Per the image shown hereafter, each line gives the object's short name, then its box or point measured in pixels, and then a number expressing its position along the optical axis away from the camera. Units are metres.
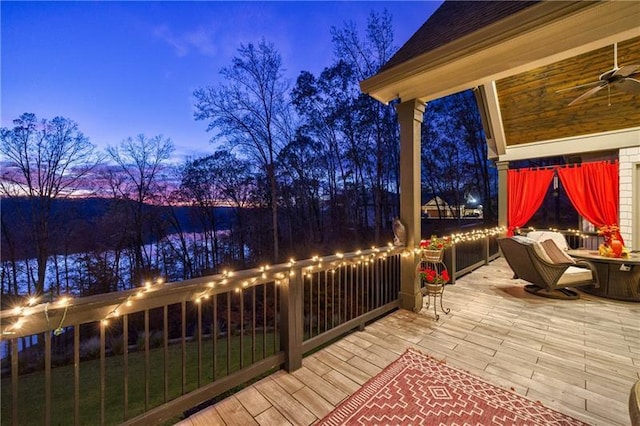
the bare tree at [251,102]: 9.77
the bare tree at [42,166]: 7.86
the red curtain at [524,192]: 6.12
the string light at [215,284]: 1.22
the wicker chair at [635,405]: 1.09
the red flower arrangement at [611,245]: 3.96
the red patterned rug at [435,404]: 1.67
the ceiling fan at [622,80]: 2.93
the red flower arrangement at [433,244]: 3.41
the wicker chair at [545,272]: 3.73
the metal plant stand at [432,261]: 3.28
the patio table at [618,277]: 3.69
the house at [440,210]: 13.81
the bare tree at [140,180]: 10.44
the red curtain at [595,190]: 5.31
